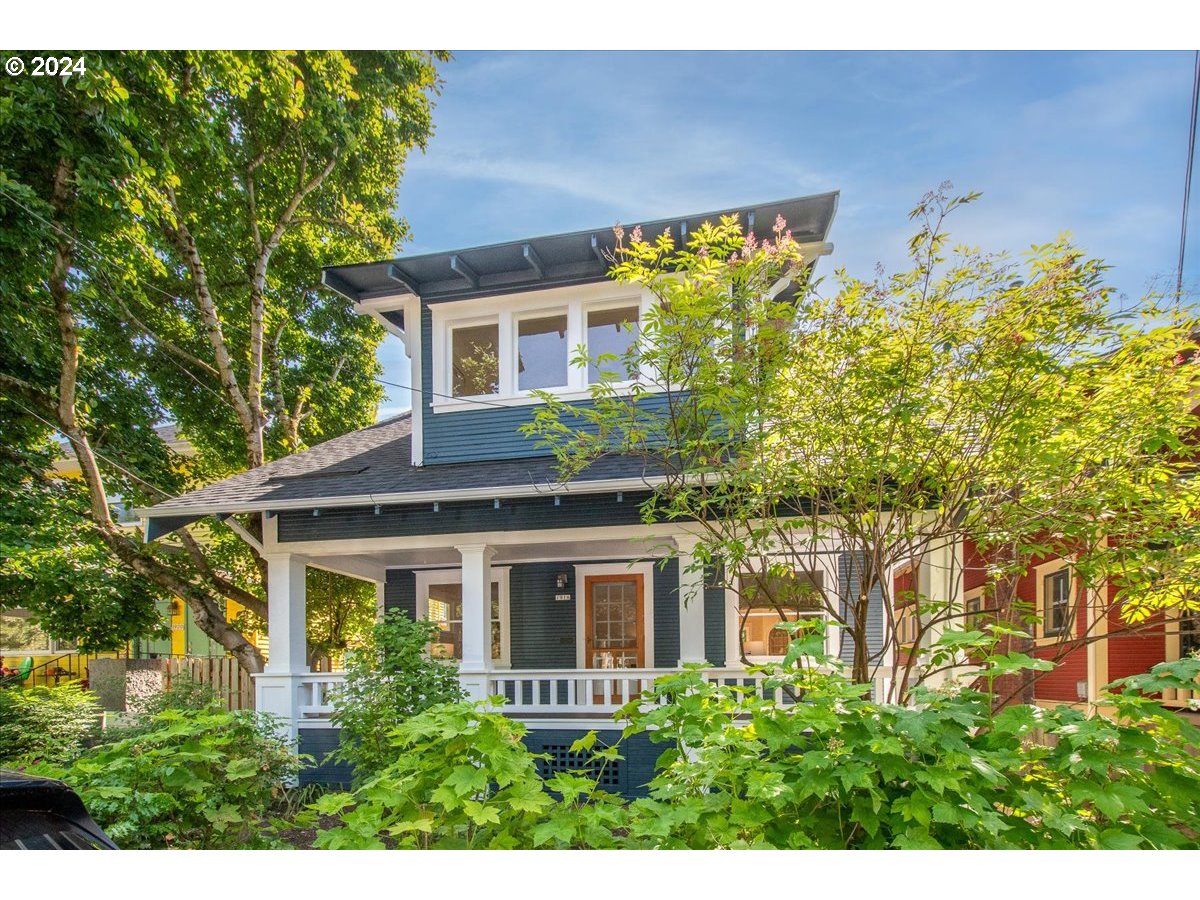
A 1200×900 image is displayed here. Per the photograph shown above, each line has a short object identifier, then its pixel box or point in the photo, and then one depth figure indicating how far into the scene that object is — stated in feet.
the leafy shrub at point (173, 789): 9.42
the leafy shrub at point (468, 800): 7.46
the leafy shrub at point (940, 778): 6.77
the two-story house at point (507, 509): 19.33
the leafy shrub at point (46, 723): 19.92
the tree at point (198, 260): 18.78
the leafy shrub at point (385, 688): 15.42
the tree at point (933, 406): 11.13
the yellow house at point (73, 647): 36.29
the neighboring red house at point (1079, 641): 13.07
